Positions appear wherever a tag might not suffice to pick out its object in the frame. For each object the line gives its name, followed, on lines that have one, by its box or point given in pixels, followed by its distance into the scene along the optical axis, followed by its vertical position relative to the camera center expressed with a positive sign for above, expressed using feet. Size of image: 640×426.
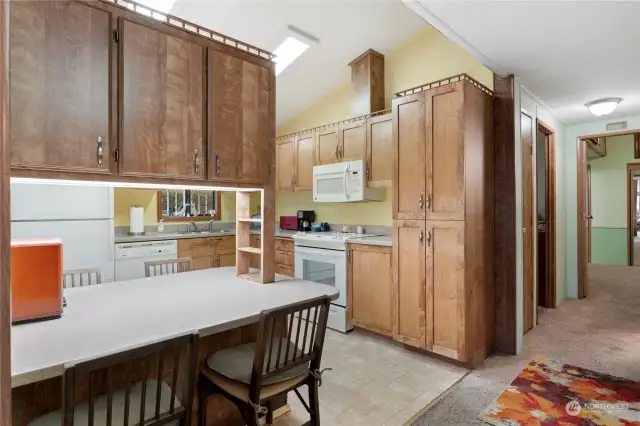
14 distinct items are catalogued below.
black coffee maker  15.96 -0.14
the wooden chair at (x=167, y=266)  7.95 -1.21
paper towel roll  14.14 -0.16
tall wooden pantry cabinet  8.92 -0.14
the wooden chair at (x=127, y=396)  3.13 -2.03
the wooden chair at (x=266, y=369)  4.50 -2.16
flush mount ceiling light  11.50 +3.53
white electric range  11.85 -1.70
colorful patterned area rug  6.82 -3.93
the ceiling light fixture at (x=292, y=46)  11.97 +6.06
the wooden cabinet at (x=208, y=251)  14.34 -1.48
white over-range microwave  12.59 +1.13
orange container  4.33 -0.80
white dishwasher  12.57 -1.45
